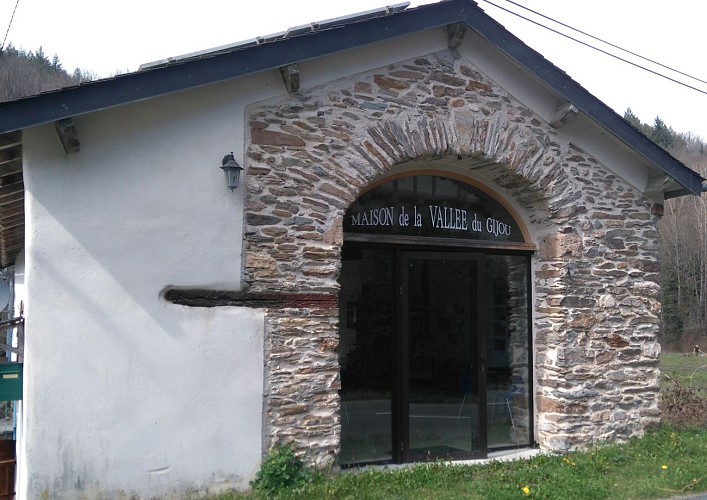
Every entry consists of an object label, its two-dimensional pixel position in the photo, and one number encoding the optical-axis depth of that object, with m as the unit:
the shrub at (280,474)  5.56
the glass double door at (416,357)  6.81
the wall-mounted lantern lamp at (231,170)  5.64
